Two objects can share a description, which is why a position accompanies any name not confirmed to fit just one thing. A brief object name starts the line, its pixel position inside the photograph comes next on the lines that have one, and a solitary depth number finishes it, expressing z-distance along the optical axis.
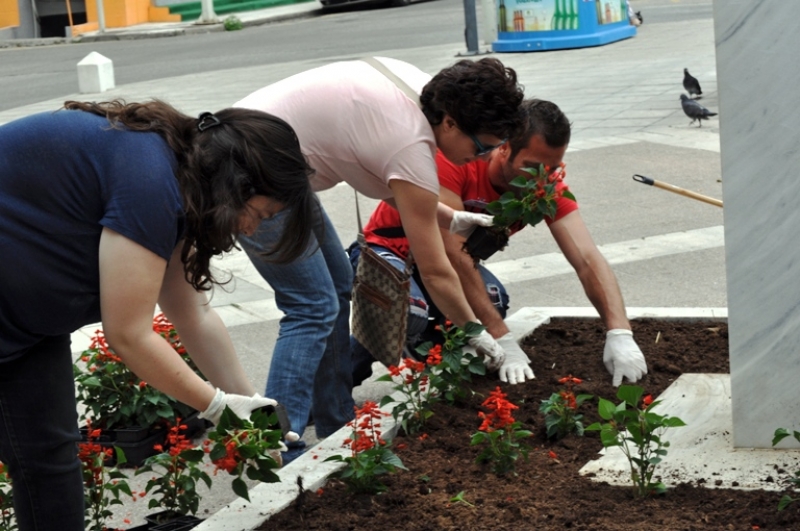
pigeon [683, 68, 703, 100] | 10.36
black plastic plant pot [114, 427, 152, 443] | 3.86
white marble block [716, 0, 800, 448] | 2.93
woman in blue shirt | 2.21
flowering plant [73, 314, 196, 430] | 3.87
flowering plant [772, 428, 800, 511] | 2.63
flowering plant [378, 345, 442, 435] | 3.36
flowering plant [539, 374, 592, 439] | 3.31
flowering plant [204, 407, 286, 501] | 2.48
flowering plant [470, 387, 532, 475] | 2.94
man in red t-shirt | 3.76
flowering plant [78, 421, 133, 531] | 2.89
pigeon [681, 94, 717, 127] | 9.57
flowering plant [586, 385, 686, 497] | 2.69
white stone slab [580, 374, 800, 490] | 2.99
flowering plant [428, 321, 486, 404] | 3.48
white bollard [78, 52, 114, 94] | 14.35
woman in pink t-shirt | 3.30
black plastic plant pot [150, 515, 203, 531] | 3.02
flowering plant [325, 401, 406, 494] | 2.88
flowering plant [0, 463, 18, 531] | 2.84
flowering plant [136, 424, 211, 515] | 2.89
